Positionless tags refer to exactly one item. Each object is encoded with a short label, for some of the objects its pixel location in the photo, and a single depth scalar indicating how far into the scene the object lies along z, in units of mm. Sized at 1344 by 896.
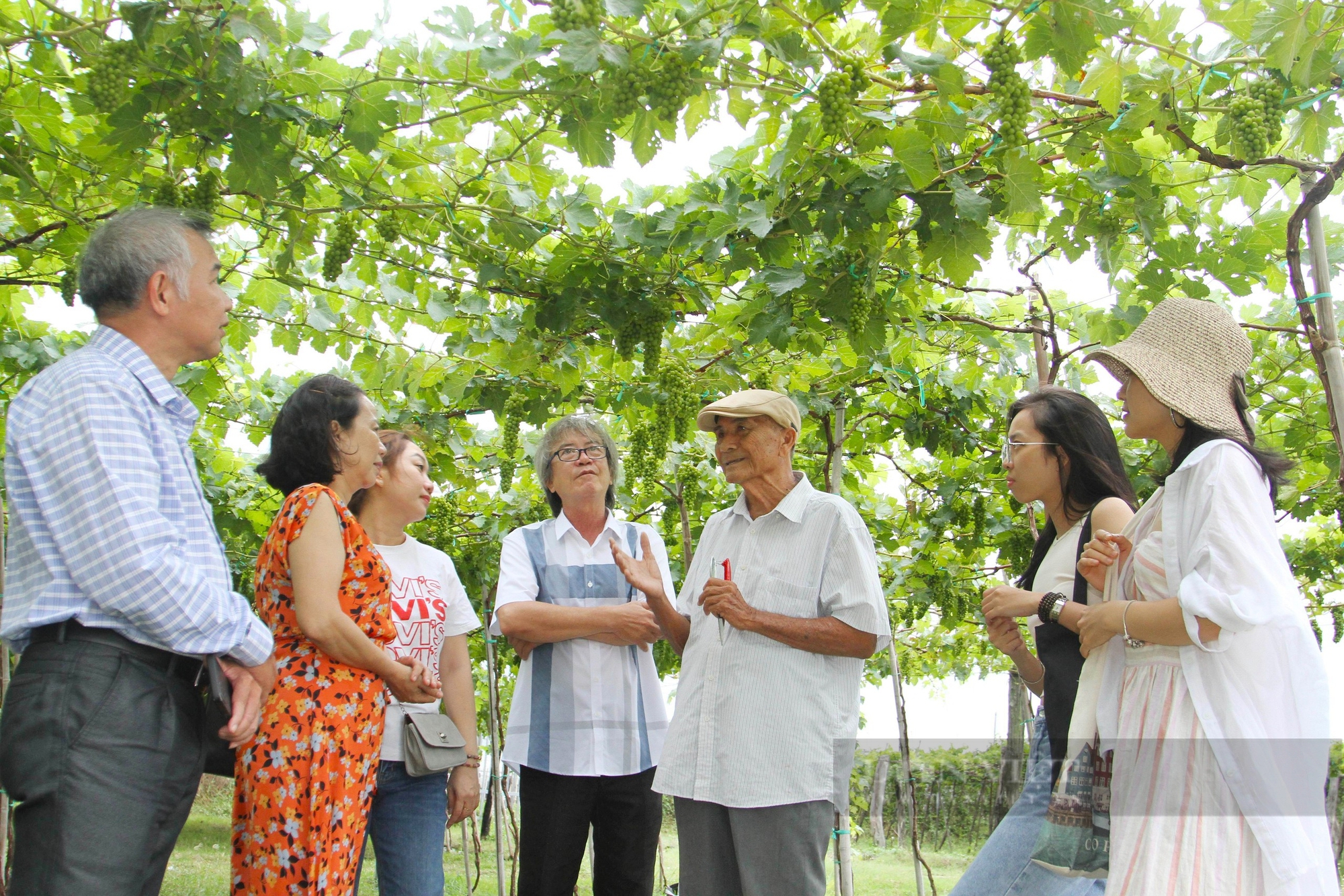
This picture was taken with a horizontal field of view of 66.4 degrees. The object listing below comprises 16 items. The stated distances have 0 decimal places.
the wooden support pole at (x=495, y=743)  6773
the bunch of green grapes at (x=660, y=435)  4816
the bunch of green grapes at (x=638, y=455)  5414
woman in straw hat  1901
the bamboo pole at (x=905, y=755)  5479
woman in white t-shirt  2941
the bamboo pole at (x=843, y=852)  4334
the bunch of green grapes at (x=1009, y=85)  2625
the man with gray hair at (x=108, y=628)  1807
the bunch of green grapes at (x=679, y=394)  4523
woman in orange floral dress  2303
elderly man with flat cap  2832
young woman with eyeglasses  2533
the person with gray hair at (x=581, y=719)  3352
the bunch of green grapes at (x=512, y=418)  5340
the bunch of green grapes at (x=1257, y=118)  2768
